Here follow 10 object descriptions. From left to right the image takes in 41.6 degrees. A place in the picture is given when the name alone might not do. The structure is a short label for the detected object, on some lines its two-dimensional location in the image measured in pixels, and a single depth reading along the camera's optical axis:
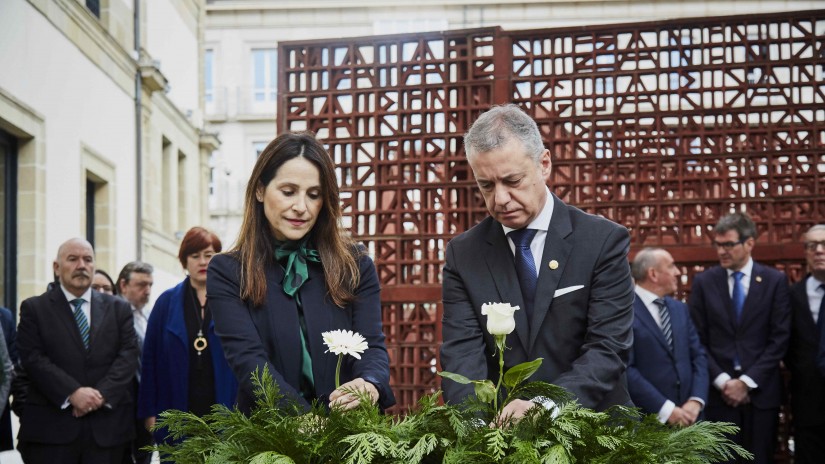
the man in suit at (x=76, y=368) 6.96
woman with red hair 5.96
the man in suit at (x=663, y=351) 7.58
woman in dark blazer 3.67
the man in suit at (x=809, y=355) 7.84
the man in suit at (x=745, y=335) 7.97
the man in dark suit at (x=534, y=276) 3.50
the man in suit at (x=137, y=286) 8.73
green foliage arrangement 2.54
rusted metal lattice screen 8.59
